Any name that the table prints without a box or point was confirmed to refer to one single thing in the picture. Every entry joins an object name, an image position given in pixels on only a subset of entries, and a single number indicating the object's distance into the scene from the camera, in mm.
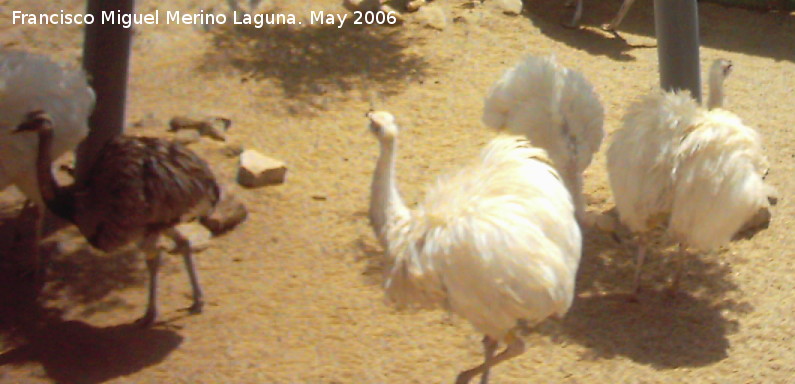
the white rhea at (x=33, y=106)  5582
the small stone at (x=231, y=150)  7273
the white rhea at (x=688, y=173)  5363
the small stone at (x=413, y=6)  10430
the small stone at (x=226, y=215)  6227
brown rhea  5074
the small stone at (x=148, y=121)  7570
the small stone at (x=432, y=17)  10102
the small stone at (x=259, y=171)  6801
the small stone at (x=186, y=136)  7262
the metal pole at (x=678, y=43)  6348
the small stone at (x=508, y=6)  10570
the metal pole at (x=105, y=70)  6098
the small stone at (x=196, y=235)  6133
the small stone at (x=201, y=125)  7461
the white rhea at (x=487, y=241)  4242
